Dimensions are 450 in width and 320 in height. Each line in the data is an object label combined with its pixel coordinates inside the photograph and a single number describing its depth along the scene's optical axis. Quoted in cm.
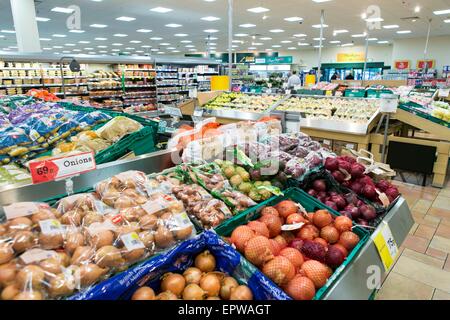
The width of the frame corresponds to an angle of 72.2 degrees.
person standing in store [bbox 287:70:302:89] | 1295
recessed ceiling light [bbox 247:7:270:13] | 1108
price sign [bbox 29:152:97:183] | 144
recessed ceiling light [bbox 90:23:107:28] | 1396
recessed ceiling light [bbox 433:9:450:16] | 1116
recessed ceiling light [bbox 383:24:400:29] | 1427
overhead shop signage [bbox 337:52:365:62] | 2312
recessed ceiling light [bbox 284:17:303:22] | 1279
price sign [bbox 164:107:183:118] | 321
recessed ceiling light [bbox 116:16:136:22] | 1270
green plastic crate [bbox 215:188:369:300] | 124
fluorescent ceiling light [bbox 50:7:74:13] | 1061
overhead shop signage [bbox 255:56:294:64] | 2231
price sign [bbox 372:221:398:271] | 151
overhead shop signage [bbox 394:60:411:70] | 1874
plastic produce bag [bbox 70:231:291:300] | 101
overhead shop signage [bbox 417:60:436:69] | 1778
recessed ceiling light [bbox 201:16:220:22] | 1279
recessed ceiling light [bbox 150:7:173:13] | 1115
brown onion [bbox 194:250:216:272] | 119
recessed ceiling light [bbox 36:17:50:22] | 1212
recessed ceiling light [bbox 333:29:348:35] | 1589
